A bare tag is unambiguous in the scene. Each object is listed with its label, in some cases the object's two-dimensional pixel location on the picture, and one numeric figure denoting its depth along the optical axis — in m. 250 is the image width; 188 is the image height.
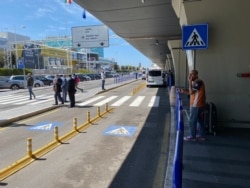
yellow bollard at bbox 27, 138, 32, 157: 4.52
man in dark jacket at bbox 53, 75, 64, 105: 11.25
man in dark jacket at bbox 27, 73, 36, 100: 13.98
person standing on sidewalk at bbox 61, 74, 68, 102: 11.87
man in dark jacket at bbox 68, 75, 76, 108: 10.87
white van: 22.54
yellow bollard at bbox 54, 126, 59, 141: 5.52
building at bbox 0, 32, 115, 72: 48.44
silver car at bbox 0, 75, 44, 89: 25.65
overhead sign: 18.87
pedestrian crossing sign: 5.33
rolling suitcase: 5.51
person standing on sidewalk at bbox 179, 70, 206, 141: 5.07
